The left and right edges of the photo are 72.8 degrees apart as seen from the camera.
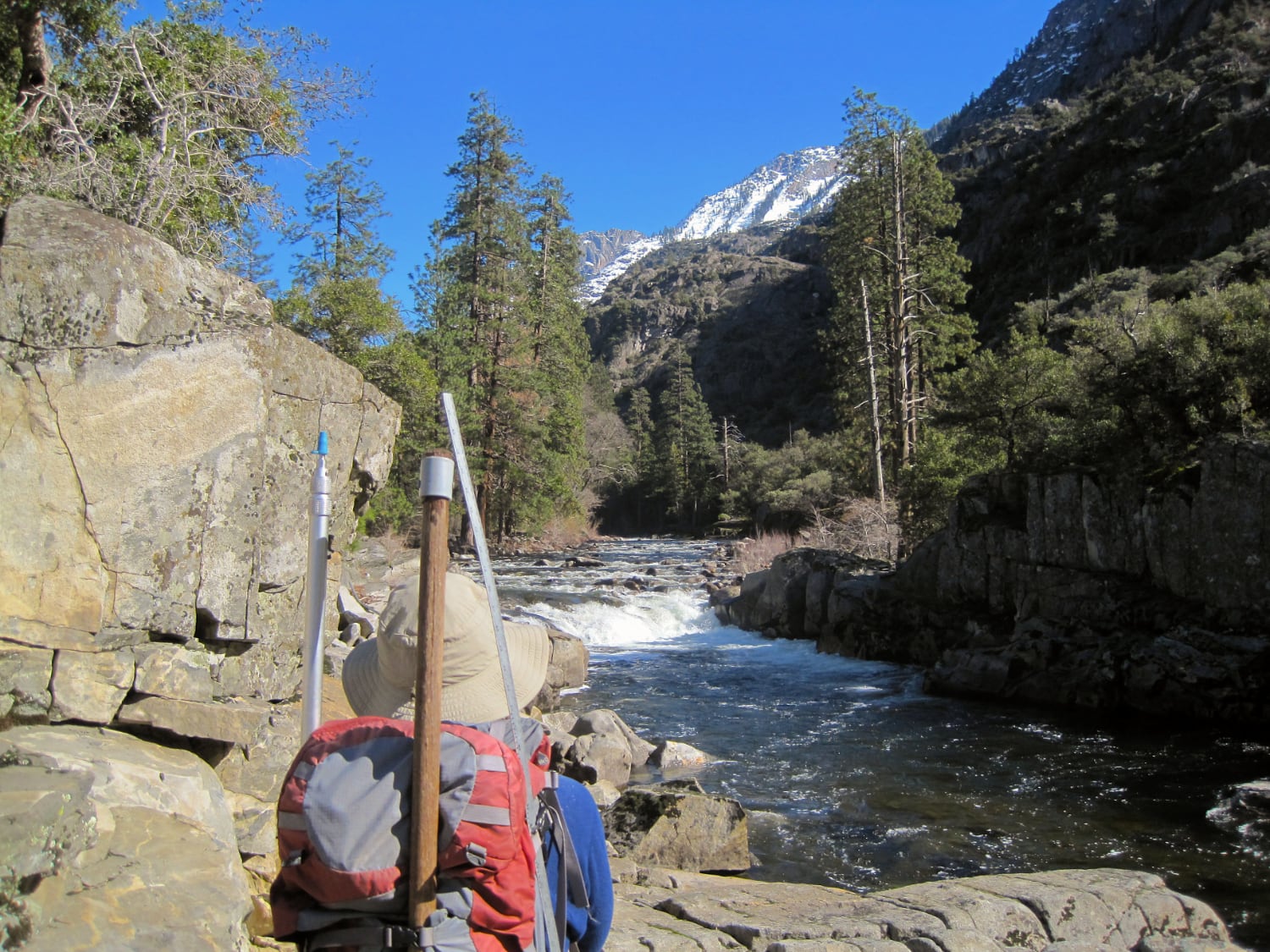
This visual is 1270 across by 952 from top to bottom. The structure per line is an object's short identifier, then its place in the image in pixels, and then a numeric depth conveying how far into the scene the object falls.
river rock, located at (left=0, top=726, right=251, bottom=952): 2.64
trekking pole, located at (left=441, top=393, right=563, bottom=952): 1.77
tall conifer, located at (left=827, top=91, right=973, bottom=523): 22.41
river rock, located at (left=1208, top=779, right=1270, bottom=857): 6.45
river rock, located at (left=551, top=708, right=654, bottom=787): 7.95
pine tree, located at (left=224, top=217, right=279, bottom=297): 8.54
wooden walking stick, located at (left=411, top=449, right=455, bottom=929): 1.63
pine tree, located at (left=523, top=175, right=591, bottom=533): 29.52
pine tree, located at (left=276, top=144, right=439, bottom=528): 19.17
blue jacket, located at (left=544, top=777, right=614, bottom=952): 2.01
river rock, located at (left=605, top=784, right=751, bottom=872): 5.87
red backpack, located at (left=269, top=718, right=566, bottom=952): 1.63
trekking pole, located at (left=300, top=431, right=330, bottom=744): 2.32
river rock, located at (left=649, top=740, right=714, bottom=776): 8.73
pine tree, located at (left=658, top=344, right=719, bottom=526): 57.88
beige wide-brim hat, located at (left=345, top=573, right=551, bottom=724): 1.96
